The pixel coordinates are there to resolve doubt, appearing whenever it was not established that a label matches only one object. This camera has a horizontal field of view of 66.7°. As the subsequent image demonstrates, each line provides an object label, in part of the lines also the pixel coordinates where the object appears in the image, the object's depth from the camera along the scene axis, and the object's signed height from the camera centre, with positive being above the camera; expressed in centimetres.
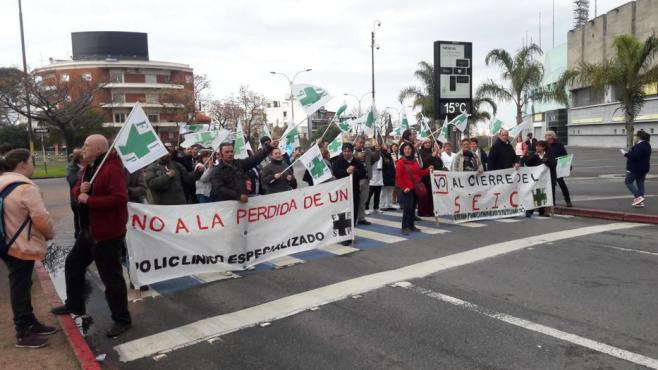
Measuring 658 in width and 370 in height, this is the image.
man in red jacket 478 -69
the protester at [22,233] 445 -72
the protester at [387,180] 1233 -92
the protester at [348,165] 1016 -44
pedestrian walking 1115 -64
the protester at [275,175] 862 -49
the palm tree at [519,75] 2794 +362
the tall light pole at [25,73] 3238 +537
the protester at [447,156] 1235 -38
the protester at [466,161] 1095 -44
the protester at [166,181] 736 -46
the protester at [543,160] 1129 -49
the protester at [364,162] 1074 -43
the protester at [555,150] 1164 -27
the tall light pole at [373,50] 3471 +662
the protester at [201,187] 856 -75
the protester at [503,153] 1120 -30
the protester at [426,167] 1109 -56
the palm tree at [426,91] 3503 +362
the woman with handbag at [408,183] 939 -77
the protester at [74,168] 821 -26
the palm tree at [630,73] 2158 +273
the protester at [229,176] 714 -40
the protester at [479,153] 1136 -30
